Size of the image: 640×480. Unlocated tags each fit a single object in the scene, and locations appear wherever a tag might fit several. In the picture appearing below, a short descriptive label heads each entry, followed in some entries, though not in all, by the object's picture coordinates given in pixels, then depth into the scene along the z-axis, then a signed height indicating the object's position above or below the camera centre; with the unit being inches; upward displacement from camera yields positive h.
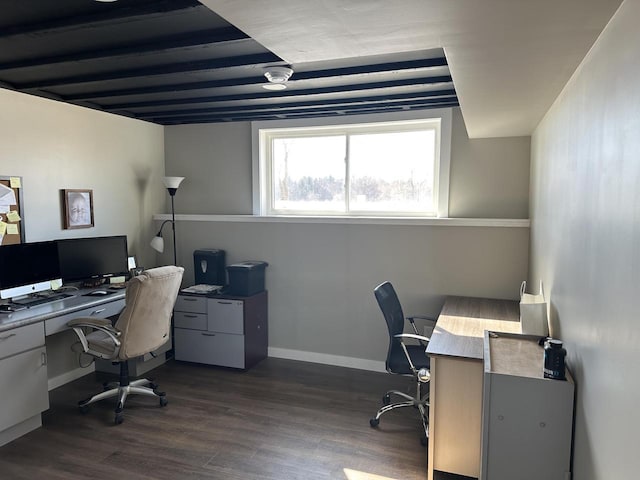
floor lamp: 175.0 -4.0
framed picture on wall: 147.3 +0.3
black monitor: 143.7 -17.3
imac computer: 123.0 -18.0
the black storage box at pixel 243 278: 163.6 -27.0
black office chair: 116.8 -42.9
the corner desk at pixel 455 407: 94.7 -44.9
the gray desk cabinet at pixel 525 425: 71.0 -36.8
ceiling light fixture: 108.7 +34.9
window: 159.3 +16.4
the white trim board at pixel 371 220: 144.9 -4.2
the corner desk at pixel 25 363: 109.4 -41.2
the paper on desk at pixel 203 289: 167.8 -32.0
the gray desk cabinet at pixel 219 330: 160.6 -46.7
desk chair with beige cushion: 123.1 -35.7
